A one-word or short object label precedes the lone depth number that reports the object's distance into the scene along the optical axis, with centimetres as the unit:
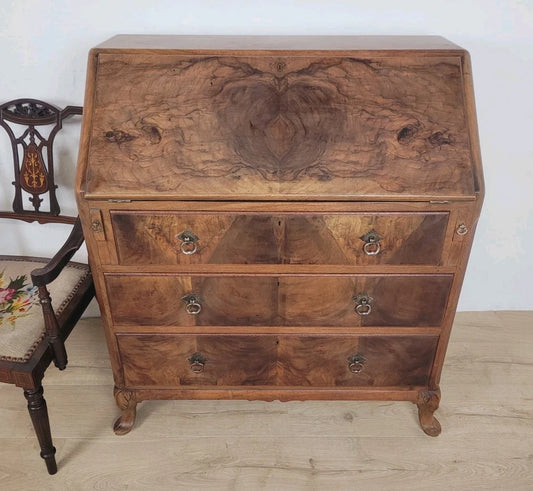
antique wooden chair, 149
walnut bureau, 139
